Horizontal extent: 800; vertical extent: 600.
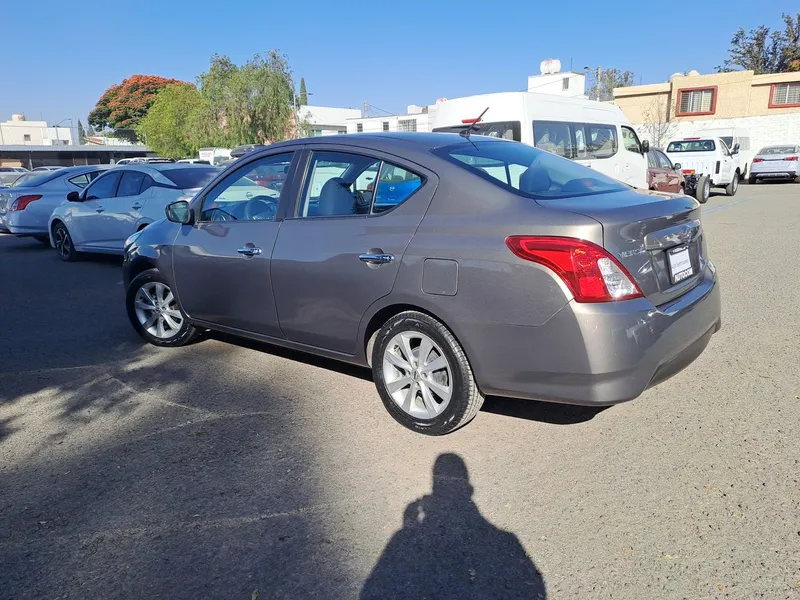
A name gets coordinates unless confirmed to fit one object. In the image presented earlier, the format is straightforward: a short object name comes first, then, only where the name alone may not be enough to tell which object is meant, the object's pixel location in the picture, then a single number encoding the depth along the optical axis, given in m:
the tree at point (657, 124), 36.16
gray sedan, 3.09
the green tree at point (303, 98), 43.99
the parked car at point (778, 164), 25.23
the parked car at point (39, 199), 12.23
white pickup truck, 17.94
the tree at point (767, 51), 52.94
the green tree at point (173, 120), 52.31
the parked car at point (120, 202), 9.45
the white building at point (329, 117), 63.81
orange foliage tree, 78.88
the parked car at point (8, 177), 19.02
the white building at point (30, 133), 87.56
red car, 14.74
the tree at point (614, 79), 78.14
